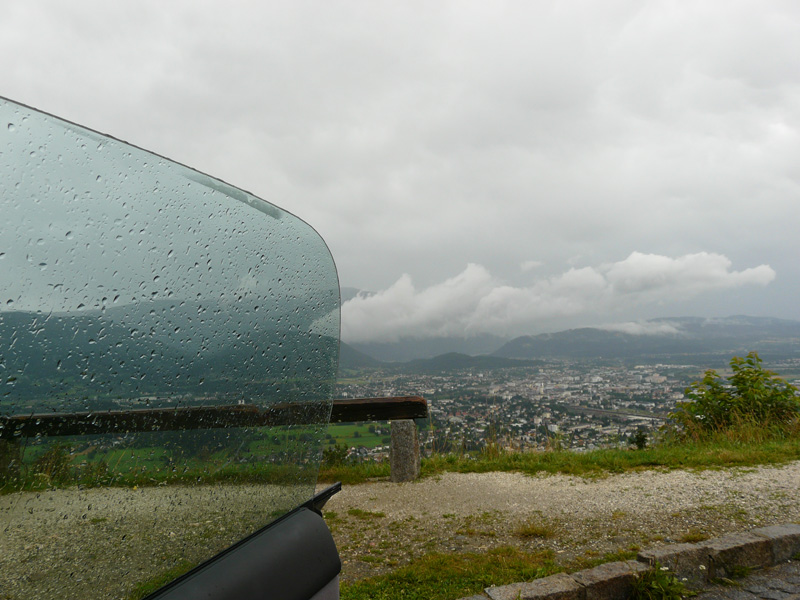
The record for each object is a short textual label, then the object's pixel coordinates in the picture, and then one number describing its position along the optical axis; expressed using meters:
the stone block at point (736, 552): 3.32
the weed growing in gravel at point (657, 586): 2.92
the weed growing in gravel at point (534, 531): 4.00
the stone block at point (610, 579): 2.89
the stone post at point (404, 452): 6.09
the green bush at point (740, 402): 8.17
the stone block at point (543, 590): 2.78
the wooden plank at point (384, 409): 6.00
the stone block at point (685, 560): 3.15
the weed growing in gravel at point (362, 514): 4.81
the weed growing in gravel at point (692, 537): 3.66
